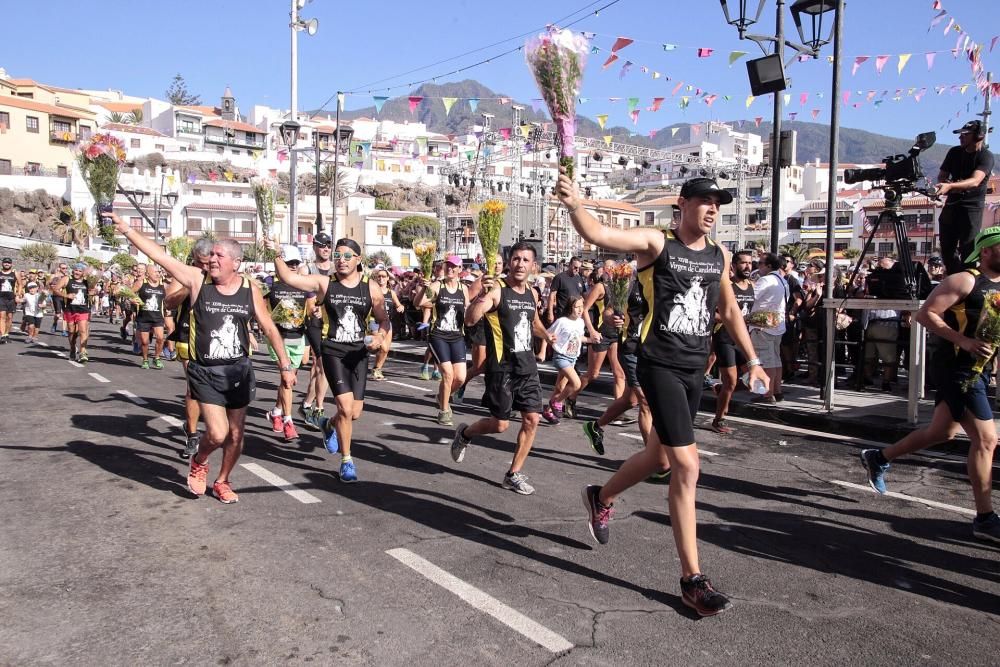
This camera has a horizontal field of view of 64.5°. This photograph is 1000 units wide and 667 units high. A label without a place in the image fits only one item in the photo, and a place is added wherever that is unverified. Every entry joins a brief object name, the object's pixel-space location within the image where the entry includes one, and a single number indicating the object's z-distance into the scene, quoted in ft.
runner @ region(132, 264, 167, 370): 49.57
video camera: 29.89
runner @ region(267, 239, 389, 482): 22.02
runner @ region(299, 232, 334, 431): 29.32
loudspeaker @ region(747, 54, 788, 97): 37.73
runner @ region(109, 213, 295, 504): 18.71
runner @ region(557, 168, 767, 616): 12.98
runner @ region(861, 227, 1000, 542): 16.38
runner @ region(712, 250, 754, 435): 28.48
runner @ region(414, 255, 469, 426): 31.22
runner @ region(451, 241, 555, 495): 20.71
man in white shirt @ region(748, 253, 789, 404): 32.07
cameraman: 28.37
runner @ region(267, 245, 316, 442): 27.17
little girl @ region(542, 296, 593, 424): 28.68
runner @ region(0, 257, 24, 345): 66.80
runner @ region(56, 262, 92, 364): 52.03
